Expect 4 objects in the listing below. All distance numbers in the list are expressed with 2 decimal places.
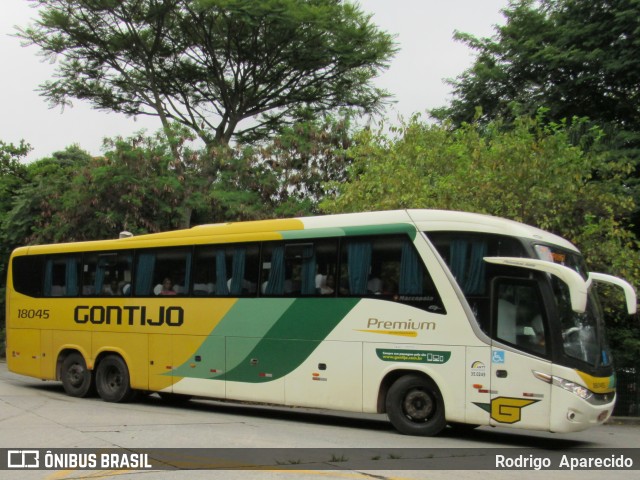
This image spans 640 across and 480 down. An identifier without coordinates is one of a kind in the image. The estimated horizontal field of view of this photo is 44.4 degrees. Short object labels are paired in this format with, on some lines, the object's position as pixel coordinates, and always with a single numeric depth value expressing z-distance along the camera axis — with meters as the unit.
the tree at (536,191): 15.91
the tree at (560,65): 22.62
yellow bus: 10.77
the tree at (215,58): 30.46
